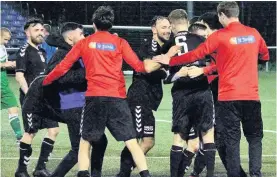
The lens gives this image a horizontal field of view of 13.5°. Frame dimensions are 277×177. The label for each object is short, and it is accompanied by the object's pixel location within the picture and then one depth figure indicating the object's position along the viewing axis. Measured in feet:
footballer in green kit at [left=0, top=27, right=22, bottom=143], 60.87
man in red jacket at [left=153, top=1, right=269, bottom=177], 39.84
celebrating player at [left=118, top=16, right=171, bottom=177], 45.17
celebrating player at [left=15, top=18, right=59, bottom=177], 45.42
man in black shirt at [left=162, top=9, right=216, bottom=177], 42.24
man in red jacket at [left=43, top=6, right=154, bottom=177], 39.98
